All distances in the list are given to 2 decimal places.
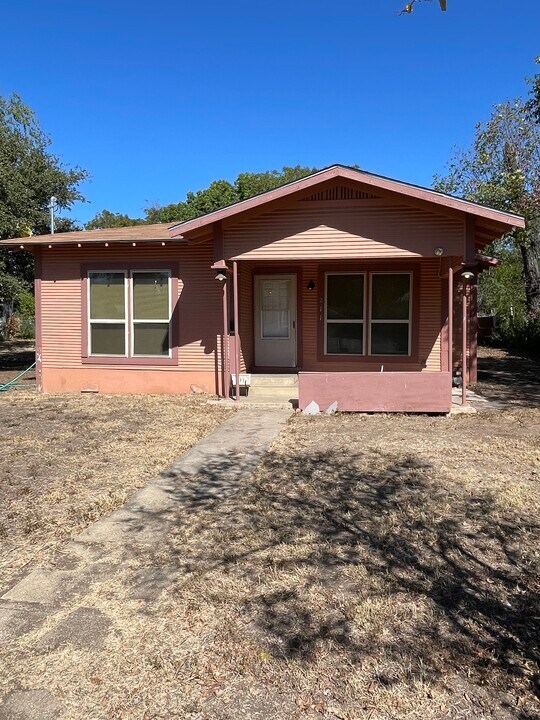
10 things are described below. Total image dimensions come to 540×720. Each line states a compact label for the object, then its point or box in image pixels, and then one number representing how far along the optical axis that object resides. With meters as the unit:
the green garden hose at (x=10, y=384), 12.02
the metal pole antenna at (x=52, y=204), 14.75
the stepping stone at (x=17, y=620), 2.95
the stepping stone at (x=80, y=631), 2.86
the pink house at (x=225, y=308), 9.93
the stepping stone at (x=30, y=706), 2.37
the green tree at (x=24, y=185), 13.62
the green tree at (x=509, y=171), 14.38
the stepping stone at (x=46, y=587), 3.31
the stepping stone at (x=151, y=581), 3.34
